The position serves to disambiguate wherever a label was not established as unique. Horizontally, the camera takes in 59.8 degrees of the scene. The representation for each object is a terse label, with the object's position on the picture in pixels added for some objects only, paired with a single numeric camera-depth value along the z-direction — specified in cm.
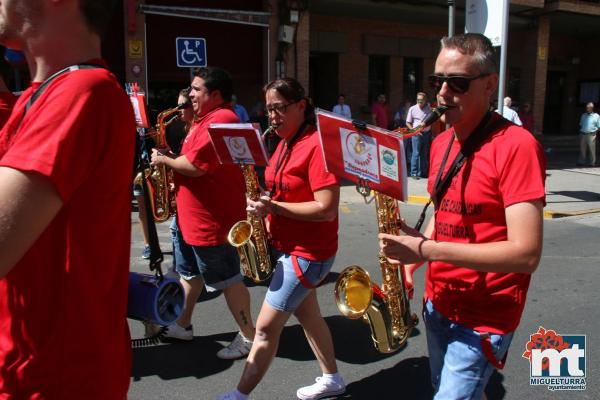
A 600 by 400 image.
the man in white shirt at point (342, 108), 1421
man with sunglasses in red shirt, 179
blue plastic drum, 162
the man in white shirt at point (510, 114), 1111
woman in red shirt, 283
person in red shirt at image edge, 109
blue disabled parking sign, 874
